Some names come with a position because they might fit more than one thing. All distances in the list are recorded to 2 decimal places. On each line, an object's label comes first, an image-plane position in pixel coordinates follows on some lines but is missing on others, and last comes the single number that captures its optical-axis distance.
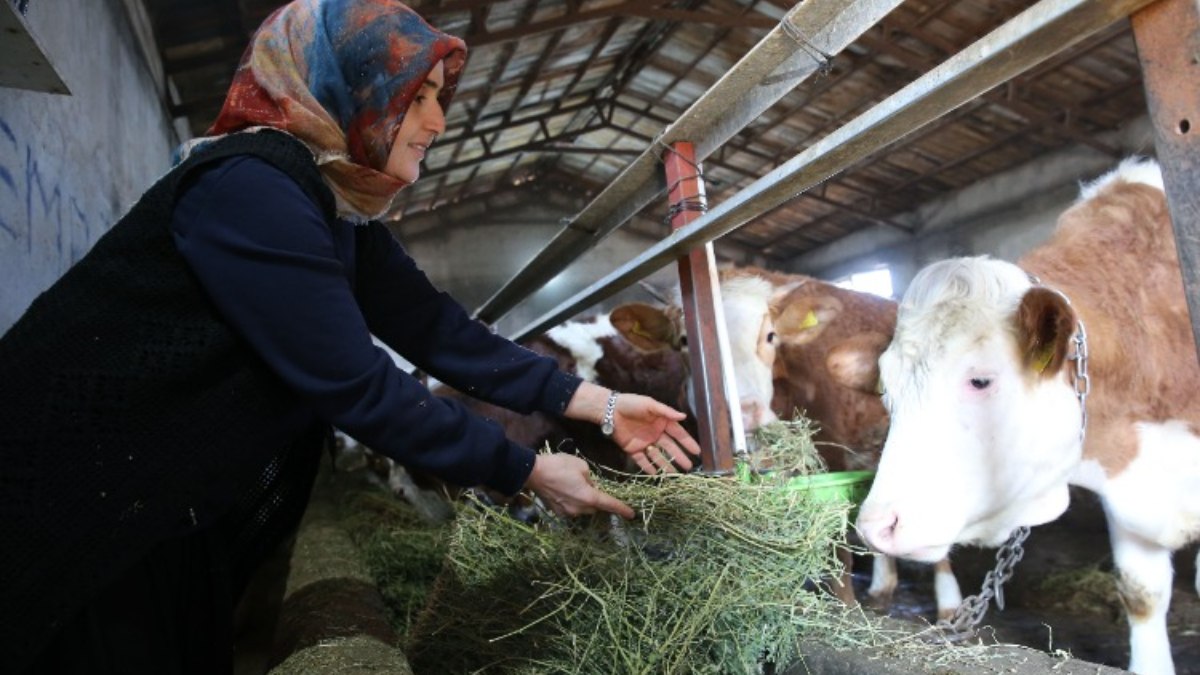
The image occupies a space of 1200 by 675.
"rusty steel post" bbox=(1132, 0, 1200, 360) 1.09
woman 1.31
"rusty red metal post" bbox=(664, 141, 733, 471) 2.68
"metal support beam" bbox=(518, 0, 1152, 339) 1.28
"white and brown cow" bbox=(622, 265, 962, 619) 4.58
